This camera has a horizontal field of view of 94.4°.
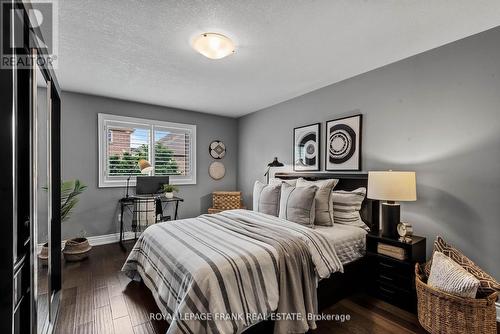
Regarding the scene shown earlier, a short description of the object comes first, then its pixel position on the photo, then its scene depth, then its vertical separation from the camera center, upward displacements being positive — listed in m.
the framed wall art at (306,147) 3.58 +0.28
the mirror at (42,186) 1.44 -0.16
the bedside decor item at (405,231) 2.30 -0.66
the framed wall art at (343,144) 3.04 +0.29
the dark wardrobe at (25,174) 0.96 -0.05
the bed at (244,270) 1.49 -0.83
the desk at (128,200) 3.82 -0.61
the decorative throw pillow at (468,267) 1.66 -0.82
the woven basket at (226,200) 4.72 -0.72
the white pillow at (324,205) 2.64 -0.47
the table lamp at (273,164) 4.03 +0.01
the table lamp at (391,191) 2.22 -0.26
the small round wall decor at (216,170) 5.11 -0.12
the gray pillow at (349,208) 2.73 -0.51
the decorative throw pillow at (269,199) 2.95 -0.45
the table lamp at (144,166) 3.88 -0.02
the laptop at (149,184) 3.94 -0.34
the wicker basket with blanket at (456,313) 1.61 -1.07
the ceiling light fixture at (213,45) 2.10 +1.13
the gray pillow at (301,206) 2.55 -0.46
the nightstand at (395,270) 2.14 -1.04
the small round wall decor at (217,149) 5.10 +0.35
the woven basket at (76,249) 3.15 -1.17
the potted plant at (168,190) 4.09 -0.45
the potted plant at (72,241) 3.10 -1.09
